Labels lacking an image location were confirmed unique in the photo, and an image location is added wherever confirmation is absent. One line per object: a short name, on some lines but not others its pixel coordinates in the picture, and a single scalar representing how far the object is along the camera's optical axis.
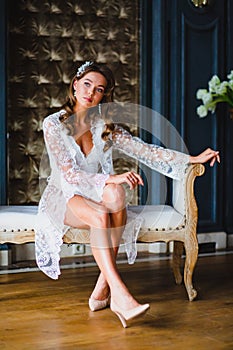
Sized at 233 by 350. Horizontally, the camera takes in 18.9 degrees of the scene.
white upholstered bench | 3.64
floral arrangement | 5.02
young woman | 3.33
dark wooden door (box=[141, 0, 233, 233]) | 5.15
